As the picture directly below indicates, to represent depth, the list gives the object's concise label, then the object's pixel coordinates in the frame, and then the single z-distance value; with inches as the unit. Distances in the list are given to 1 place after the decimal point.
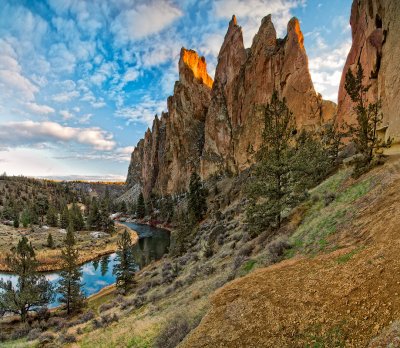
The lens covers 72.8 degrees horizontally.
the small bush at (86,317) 997.8
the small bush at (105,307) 1115.8
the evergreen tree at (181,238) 1690.5
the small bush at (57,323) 998.8
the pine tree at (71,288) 1268.5
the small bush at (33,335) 880.9
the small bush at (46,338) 758.9
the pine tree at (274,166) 762.8
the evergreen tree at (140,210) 5059.1
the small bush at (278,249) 551.0
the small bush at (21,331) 982.4
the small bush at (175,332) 416.5
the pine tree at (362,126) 783.1
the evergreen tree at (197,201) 2580.7
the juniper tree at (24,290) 1121.4
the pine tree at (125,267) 1403.8
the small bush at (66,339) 729.0
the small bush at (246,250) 754.7
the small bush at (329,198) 740.6
